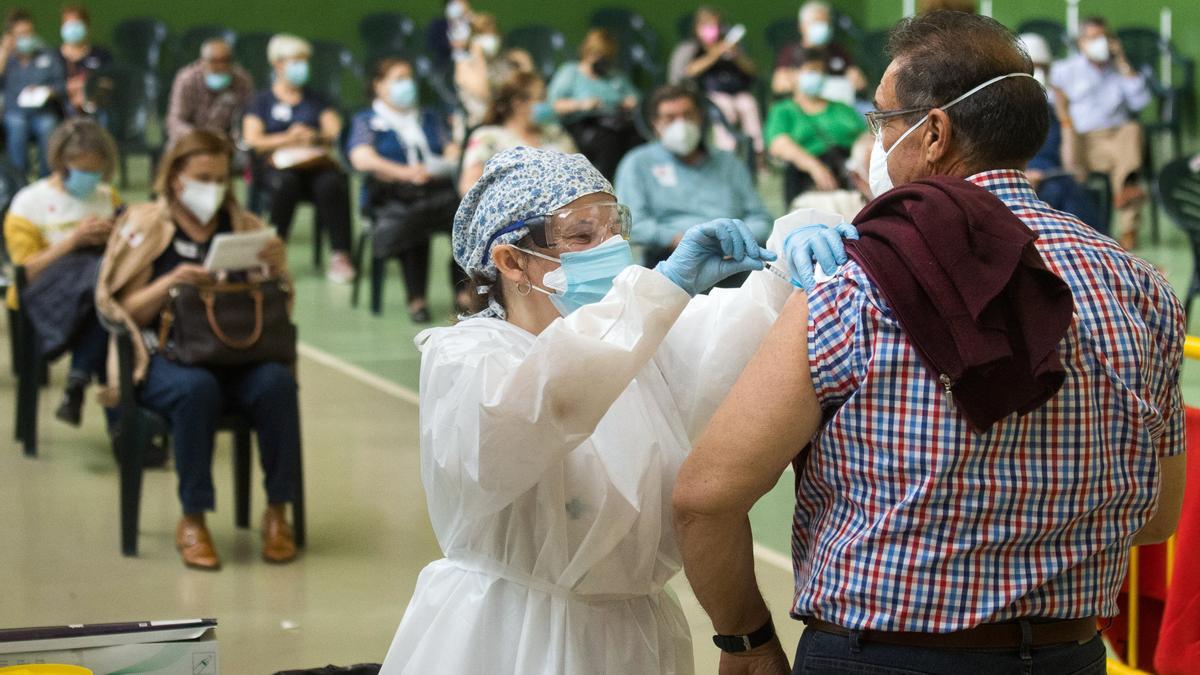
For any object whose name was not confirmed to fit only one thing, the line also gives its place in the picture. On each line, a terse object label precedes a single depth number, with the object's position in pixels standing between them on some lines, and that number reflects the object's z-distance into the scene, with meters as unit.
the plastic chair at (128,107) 12.21
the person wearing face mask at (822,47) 11.38
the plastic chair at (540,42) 15.11
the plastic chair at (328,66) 13.64
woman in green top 9.47
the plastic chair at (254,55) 14.30
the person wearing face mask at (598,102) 10.56
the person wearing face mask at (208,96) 11.02
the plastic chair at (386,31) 15.25
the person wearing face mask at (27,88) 11.68
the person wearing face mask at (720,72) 13.17
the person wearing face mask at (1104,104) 10.32
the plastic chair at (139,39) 14.64
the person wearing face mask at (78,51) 12.75
